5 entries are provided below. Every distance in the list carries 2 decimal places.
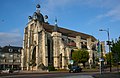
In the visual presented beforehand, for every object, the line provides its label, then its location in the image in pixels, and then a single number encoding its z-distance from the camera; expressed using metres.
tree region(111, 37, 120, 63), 18.13
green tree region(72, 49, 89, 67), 38.80
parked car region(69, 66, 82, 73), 25.49
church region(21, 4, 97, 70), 42.06
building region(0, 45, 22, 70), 56.30
